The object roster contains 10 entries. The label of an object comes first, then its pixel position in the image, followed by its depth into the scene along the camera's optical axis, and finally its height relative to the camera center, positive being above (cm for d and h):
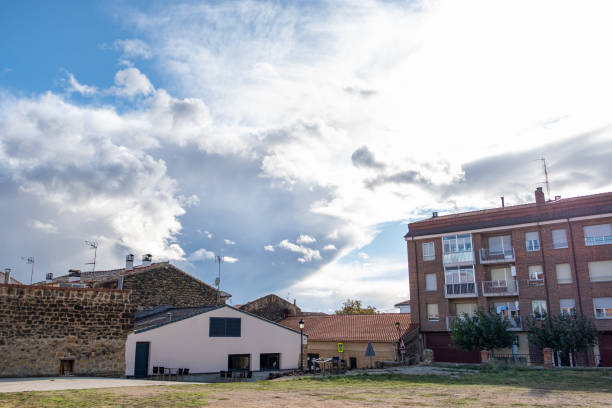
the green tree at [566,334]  3434 -1
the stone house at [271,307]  5159 +283
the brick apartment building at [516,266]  3731 +524
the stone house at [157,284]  3809 +387
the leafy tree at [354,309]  7240 +358
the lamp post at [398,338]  4057 -25
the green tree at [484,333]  3725 +8
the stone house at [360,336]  4150 -8
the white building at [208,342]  2677 -36
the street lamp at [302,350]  3366 -98
